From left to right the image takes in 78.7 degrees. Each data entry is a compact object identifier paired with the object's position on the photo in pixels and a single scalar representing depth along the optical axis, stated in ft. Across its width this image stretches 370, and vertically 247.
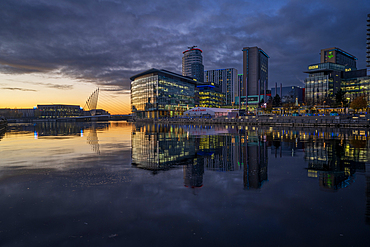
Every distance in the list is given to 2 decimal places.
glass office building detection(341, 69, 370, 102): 525.10
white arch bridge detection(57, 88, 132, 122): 645.92
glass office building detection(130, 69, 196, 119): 483.92
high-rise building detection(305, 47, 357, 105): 545.03
